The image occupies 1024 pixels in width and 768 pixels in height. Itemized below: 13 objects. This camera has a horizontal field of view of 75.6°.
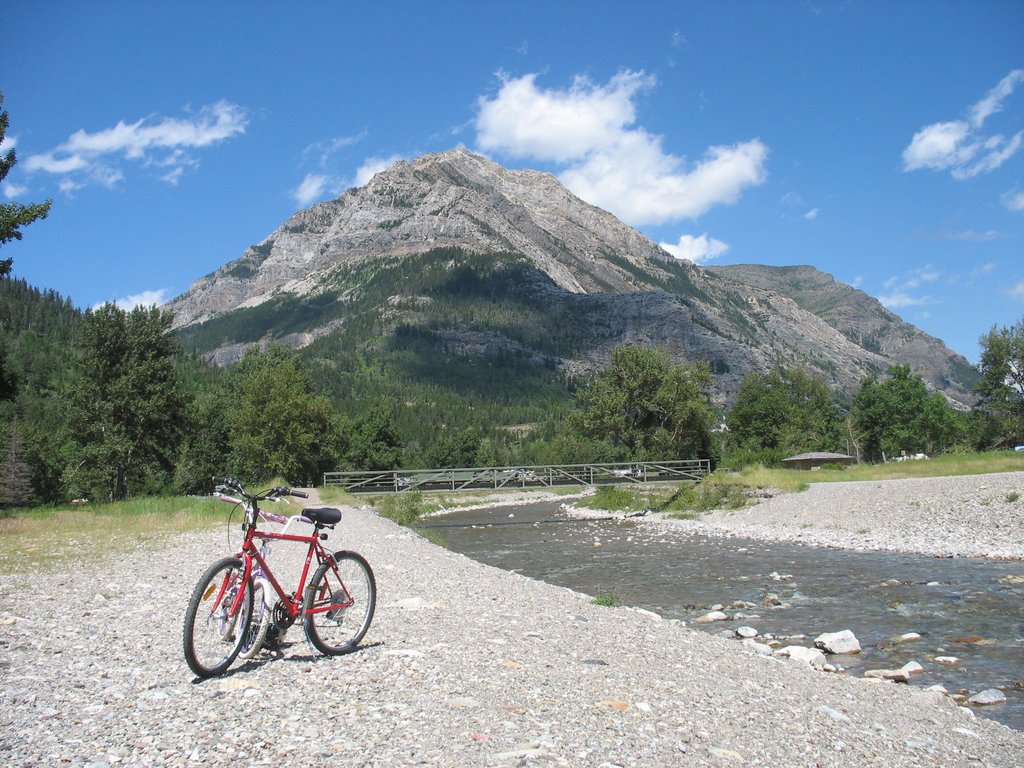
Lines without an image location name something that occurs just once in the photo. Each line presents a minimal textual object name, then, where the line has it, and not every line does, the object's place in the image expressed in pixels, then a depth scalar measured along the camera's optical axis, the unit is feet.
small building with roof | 239.11
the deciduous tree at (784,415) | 301.43
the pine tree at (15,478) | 202.57
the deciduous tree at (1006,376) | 239.71
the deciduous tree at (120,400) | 140.05
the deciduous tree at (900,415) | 299.17
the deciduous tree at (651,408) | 230.27
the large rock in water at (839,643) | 33.88
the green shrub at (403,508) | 135.44
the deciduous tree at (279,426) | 200.23
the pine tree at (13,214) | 67.92
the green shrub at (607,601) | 41.74
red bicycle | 20.35
